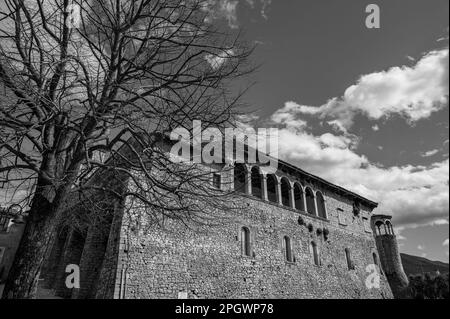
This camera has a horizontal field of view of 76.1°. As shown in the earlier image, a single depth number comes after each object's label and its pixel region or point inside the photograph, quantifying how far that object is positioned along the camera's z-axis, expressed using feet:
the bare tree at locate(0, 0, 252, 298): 15.72
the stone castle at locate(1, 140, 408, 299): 34.86
